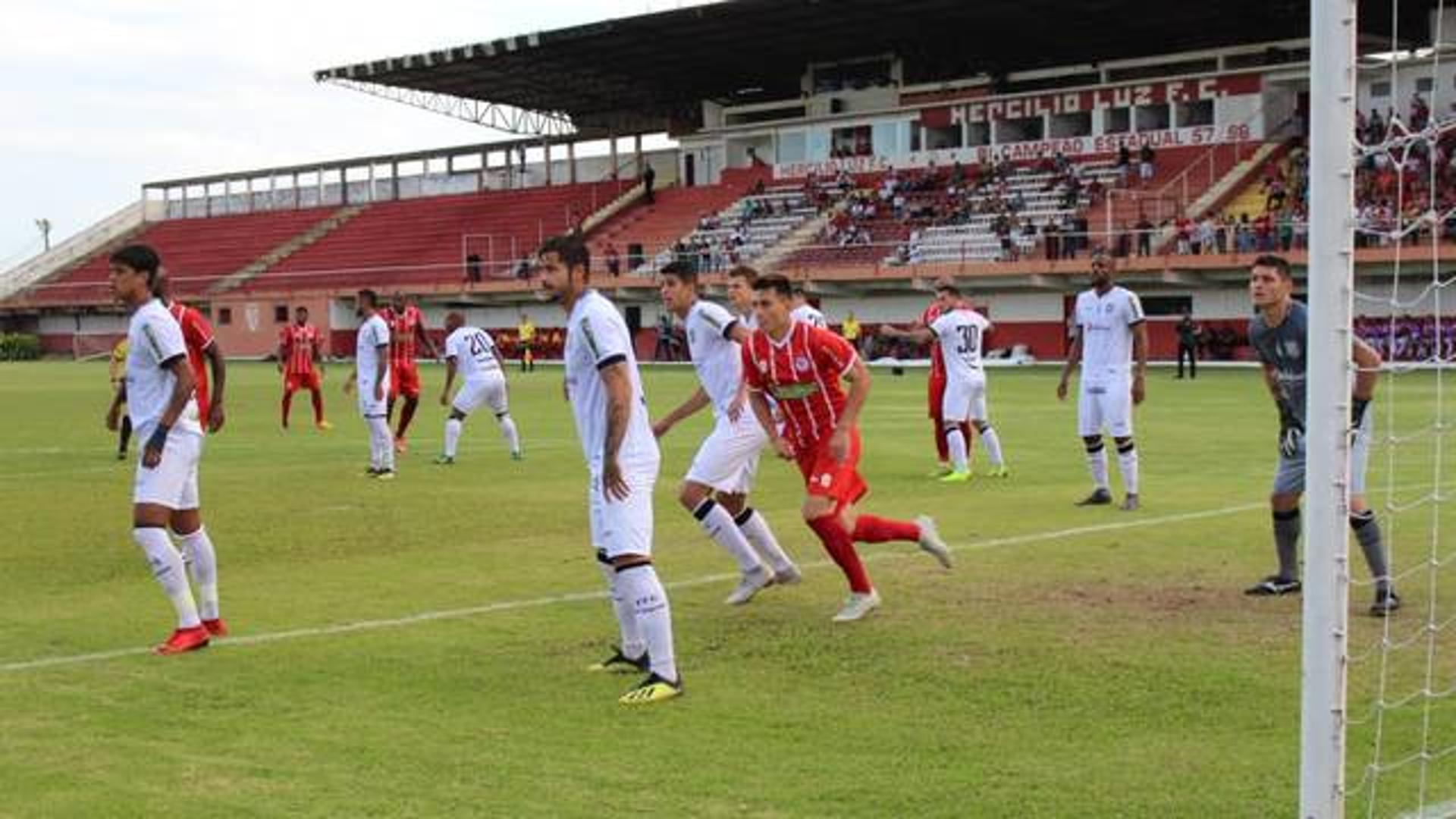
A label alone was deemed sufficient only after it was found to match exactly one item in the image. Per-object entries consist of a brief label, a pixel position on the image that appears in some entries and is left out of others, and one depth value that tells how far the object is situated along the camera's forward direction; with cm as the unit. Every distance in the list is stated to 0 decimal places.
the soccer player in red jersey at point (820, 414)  920
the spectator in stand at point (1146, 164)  5266
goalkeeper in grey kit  912
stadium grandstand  4991
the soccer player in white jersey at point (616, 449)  746
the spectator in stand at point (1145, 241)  4756
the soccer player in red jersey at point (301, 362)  2695
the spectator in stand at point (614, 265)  6178
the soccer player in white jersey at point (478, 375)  2089
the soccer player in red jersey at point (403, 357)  2227
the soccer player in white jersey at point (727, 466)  983
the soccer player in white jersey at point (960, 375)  1731
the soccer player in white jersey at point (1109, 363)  1441
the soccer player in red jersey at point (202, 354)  1033
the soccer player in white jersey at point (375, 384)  1883
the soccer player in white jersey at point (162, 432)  868
